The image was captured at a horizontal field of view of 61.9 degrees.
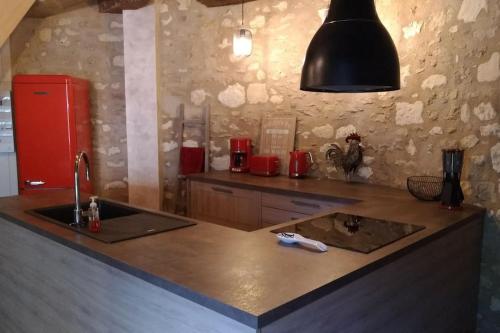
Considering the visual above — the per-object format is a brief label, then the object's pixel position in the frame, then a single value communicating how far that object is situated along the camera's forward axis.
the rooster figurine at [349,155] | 3.02
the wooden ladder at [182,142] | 4.00
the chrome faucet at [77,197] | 1.88
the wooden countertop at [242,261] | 1.11
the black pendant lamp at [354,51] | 2.06
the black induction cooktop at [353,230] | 1.61
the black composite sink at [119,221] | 1.73
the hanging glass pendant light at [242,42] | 3.54
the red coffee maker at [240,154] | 3.68
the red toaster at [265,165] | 3.44
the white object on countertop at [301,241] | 1.51
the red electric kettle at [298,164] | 3.33
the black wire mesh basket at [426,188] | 2.43
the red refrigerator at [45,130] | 3.55
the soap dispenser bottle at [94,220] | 1.79
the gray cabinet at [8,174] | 3.57
